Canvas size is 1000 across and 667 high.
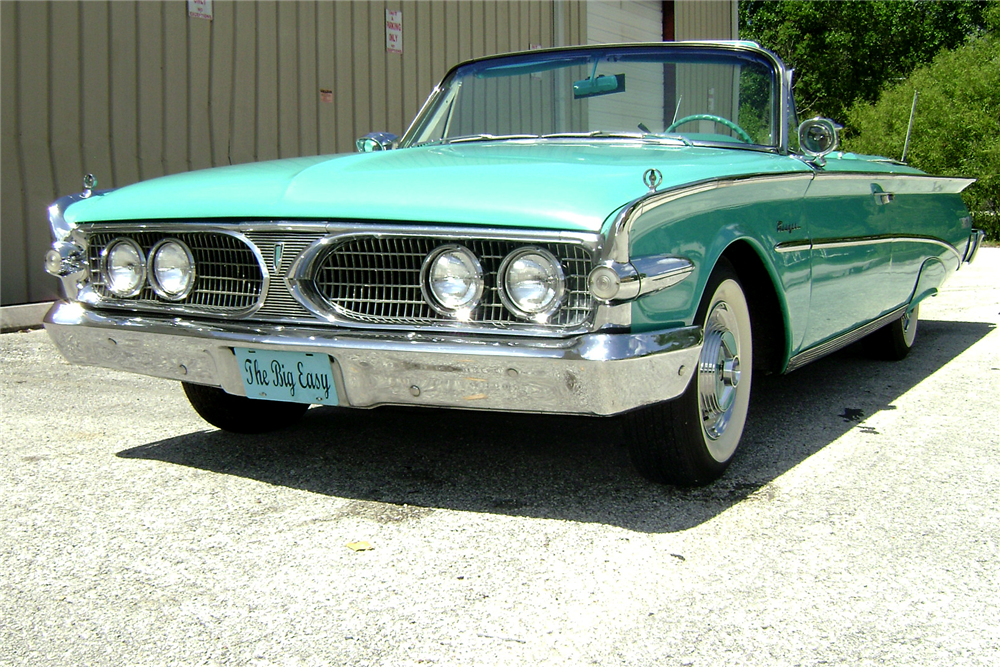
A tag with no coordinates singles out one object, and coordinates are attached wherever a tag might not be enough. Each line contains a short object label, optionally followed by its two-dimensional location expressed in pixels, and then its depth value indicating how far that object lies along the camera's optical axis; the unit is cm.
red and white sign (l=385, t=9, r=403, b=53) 979
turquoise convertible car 264
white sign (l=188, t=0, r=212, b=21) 802
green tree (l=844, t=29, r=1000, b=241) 1450
